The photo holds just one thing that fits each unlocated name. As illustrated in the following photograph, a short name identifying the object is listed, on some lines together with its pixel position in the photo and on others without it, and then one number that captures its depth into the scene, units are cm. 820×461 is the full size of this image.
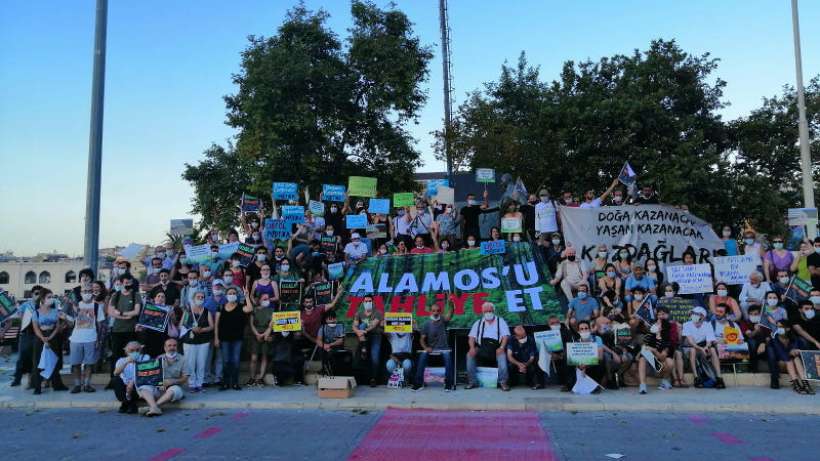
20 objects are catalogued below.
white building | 10088
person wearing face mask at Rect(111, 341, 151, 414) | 974
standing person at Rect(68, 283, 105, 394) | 1122
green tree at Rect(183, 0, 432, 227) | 2148
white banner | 1474
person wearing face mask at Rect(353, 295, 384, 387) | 1161
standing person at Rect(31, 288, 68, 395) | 1131
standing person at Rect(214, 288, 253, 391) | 1137
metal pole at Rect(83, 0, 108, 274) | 1261
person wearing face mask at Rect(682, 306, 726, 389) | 1101
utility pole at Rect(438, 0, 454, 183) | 2661
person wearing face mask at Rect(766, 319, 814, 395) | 1037
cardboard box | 1038
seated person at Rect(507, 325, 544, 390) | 1112
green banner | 1246
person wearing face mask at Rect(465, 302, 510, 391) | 1140
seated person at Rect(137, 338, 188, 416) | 965
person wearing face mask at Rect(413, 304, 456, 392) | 1110
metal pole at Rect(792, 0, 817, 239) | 1872
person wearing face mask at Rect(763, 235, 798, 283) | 1278
